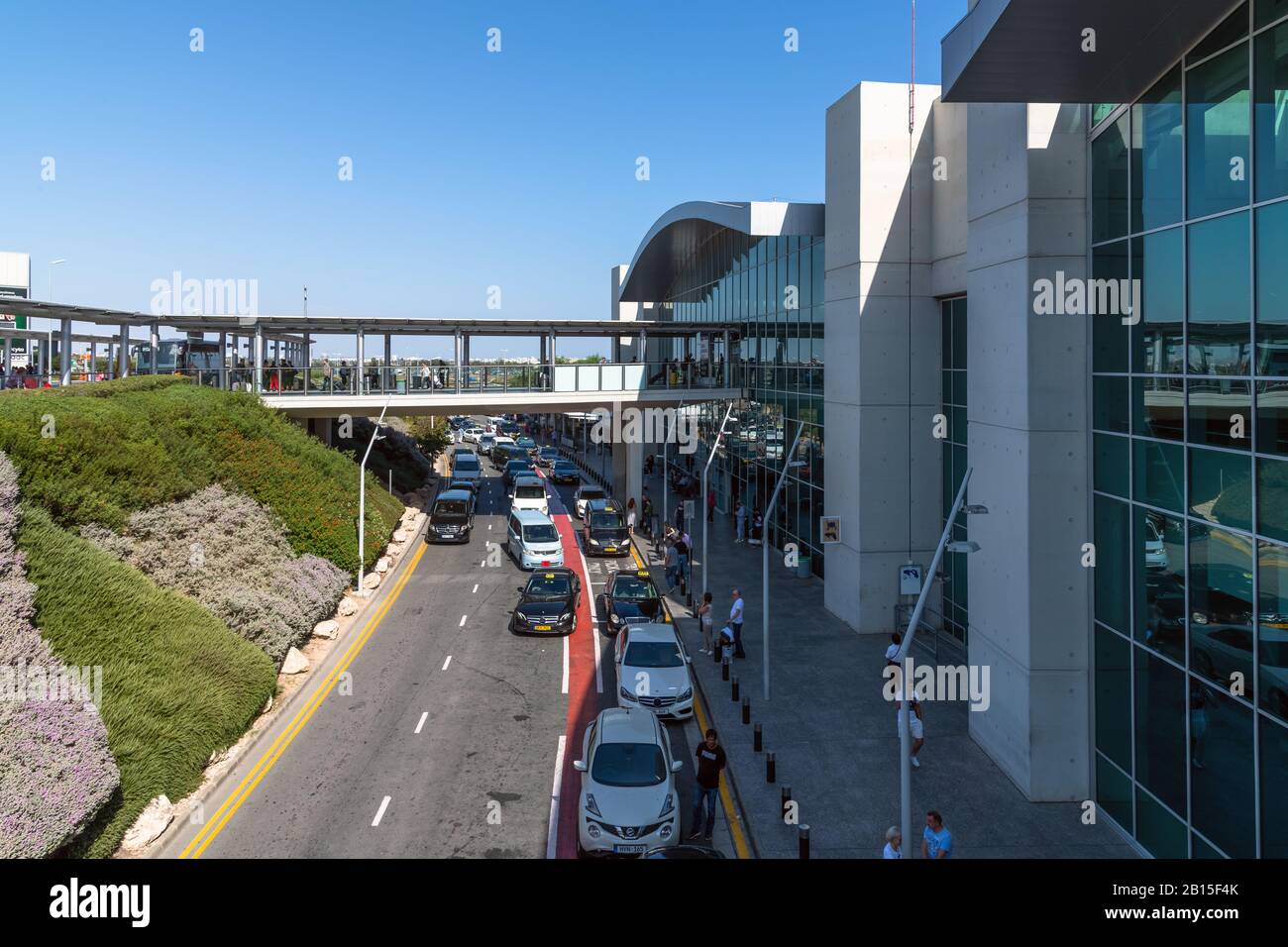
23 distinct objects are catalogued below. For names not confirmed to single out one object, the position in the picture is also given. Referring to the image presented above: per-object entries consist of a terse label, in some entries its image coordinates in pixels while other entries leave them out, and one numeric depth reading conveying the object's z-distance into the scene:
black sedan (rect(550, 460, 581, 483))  53.34
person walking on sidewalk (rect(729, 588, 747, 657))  20.30
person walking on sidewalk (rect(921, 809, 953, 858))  10.55
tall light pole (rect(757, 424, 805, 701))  17.83
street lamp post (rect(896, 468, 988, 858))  10.75
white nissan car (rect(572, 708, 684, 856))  11.81
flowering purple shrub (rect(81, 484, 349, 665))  19.95
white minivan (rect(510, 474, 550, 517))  36.94
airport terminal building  9.95
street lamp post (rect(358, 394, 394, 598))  25.97
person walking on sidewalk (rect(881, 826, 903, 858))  10.37
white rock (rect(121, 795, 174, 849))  12.37
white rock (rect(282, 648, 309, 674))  19.97
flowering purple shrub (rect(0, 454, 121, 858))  10.42
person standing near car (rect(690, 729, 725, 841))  12.54
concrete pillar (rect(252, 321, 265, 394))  34.41
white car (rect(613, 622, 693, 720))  16.95
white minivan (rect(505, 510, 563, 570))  30.11
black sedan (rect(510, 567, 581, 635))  22.78
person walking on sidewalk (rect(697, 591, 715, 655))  20.86
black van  35.12
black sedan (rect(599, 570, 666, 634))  22.47
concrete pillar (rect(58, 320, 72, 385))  29.86
